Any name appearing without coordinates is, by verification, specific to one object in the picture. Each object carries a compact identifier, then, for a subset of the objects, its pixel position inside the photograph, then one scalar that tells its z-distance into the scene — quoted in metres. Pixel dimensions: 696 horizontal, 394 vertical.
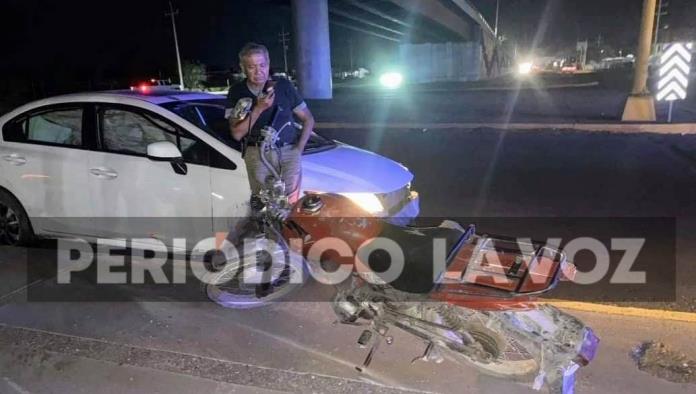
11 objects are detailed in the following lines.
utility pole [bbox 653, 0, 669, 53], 19.73
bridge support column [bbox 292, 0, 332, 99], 29.84
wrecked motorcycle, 2.76
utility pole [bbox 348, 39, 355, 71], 79.19
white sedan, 4.52
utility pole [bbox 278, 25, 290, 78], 55.03
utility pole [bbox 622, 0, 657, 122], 12.80
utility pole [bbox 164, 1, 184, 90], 39.92
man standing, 3.70
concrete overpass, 30.11
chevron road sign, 12.29
